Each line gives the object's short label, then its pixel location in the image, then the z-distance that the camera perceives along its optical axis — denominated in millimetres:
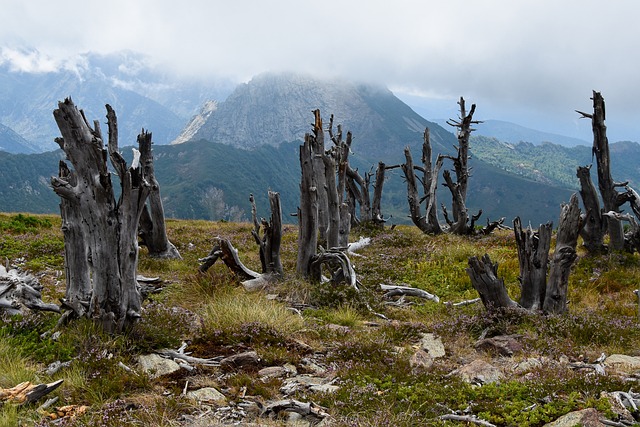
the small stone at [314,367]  6879
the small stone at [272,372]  6516
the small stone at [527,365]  6880
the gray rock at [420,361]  6891
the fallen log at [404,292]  13266
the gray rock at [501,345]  8109
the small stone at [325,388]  5926
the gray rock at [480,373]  6453
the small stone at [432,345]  8041
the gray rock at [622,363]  6797
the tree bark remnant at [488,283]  9891
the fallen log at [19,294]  7957
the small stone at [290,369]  6748
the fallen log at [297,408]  5277
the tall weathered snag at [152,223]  17734
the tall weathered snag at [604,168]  17203
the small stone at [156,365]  6285
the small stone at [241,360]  6836
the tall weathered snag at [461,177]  26344
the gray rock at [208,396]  5570
